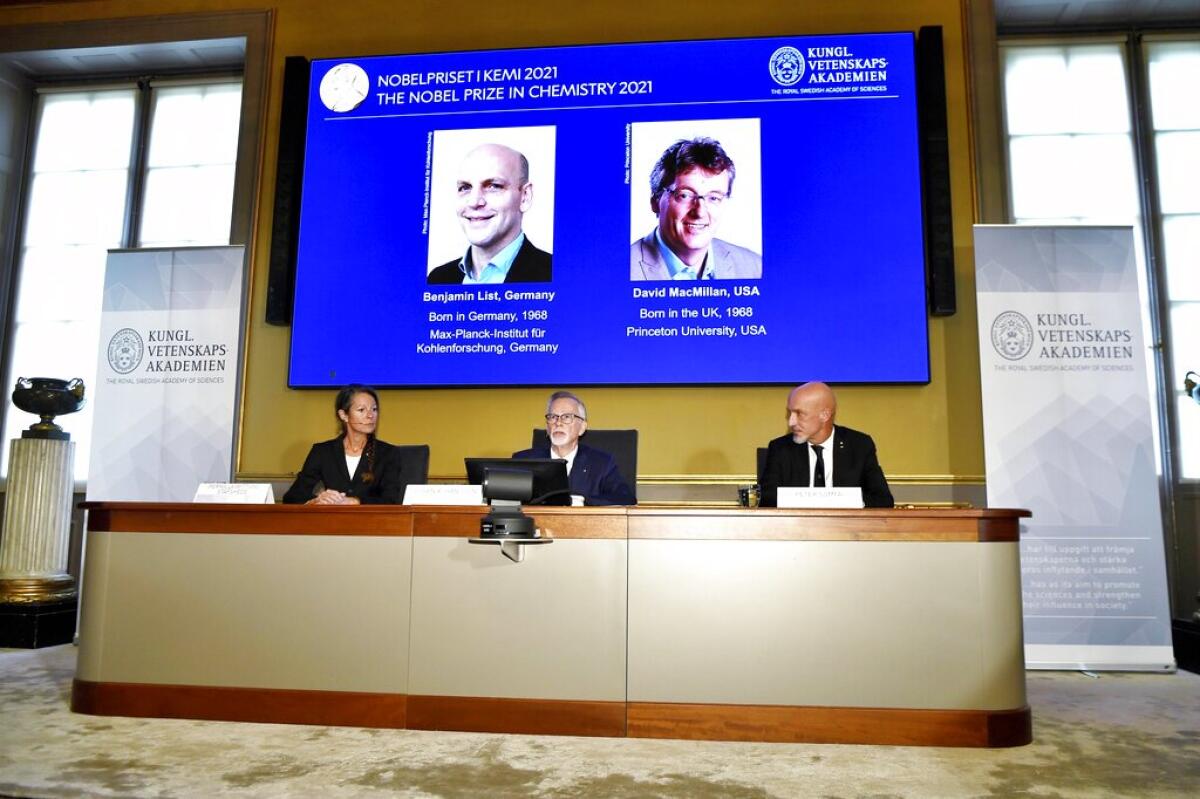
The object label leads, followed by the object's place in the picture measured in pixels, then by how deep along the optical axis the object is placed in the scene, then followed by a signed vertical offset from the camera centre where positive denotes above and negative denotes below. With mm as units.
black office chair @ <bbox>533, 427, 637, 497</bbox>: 3926 +323
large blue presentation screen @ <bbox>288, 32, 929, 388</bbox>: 4730 +1666
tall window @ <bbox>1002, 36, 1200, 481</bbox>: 5398 +2390
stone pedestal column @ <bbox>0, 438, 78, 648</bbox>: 4695 -193
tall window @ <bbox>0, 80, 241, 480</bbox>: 6172 +2231
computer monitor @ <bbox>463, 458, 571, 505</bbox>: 2842 +140
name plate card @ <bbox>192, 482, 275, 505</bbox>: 3076 +67
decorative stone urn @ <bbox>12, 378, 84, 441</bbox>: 4992 +632
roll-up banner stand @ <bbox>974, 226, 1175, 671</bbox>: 4254 +427
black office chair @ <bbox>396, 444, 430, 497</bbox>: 3914 +235
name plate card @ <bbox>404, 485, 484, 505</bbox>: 2996 +67
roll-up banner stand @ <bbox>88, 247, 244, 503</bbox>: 4961 +795
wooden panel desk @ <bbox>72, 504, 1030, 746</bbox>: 2740 -358
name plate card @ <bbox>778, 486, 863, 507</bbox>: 2861 +74
